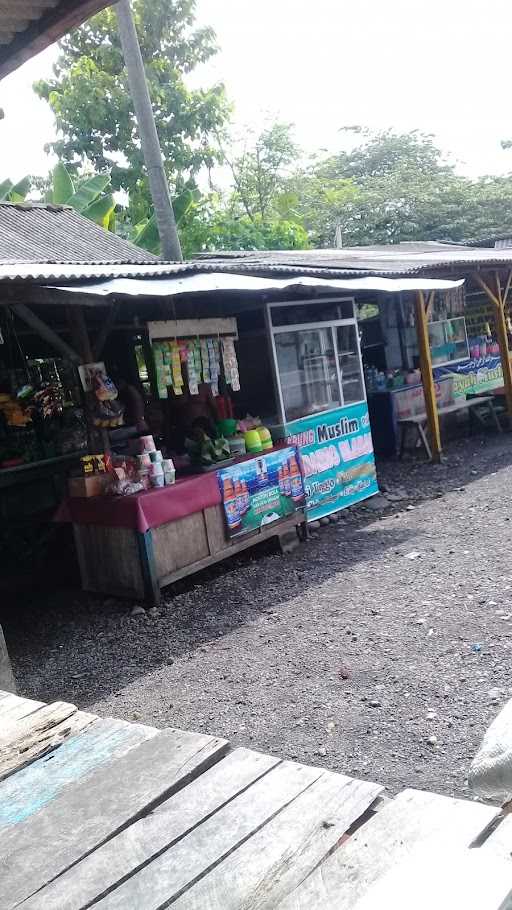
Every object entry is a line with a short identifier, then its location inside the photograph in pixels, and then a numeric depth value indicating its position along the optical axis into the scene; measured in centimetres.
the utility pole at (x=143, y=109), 1103
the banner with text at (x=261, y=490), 687
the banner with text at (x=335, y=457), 816
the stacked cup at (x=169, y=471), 637
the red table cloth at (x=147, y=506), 599
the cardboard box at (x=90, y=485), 629
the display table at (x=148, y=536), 606
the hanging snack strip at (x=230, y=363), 736
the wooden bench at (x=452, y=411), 1116
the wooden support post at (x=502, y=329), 1275
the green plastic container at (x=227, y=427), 737
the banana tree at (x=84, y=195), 1425
